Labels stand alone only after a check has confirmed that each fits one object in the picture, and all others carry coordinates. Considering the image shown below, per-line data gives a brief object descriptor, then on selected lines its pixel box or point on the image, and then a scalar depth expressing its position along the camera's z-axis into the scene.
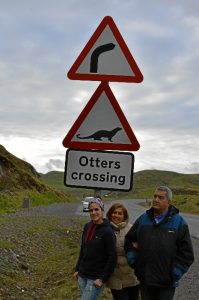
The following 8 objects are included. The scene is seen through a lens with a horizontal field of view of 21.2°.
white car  44.39
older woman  6.10
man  5.55
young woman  5.87
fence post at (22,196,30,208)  40.88
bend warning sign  4.93
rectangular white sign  4.93
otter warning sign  4.92
